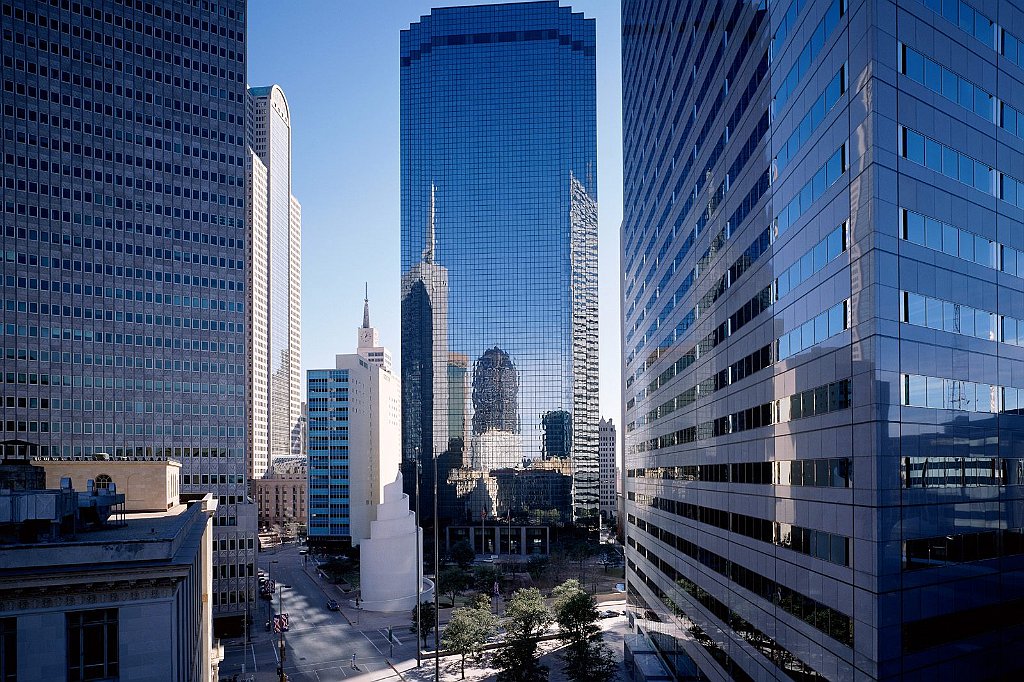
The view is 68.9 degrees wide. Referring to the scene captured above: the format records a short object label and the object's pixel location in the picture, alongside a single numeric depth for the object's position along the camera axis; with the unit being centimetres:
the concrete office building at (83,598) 2292
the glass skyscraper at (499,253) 16200
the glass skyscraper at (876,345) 2530
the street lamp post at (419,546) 9180
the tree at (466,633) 6681
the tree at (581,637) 5950
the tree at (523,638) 5897
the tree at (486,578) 10656
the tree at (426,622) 7900
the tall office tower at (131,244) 9712
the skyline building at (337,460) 16662
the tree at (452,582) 9956
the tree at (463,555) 13126
